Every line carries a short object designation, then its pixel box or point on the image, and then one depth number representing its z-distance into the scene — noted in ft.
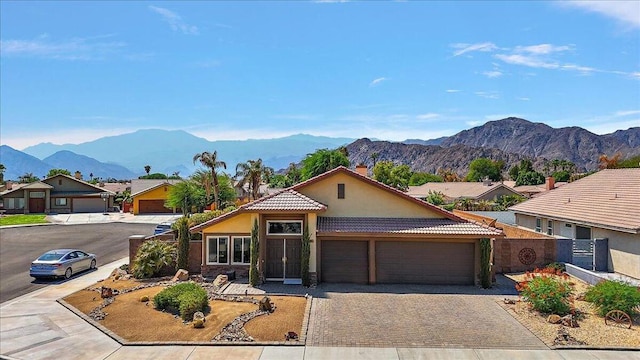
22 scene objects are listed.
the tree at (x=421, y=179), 406.29
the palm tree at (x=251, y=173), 174.29
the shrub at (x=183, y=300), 55.42
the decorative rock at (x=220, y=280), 71.41
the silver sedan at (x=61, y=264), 76.89
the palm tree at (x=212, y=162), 138.72
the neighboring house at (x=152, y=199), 209.49
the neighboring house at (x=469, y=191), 237.04
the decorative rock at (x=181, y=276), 74.54
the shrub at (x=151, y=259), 76.64
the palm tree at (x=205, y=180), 155.33
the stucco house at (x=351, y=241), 72.54
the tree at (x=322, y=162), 191.03
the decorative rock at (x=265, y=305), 57.72
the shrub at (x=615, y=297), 52.90
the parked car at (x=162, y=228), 118.11
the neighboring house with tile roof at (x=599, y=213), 70.95
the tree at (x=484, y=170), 473.92
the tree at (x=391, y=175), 248.52
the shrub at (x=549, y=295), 55.52
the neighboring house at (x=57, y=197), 213.25
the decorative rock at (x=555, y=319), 53.21
